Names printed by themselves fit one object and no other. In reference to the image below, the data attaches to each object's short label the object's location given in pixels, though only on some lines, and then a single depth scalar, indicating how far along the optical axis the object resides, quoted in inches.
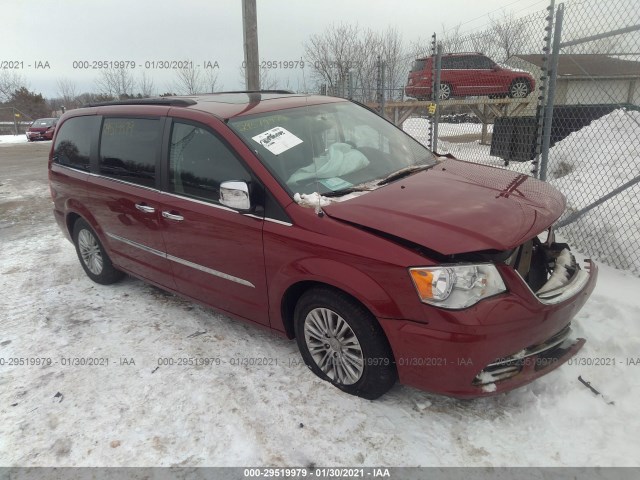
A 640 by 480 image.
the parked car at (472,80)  520.4
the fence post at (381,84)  336.5
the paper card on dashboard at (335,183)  118.0
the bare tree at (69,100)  2026.6
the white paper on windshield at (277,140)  121.3
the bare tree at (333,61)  860.0
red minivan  92.8
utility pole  298.0
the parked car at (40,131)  1069.8
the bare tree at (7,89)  1783.8
